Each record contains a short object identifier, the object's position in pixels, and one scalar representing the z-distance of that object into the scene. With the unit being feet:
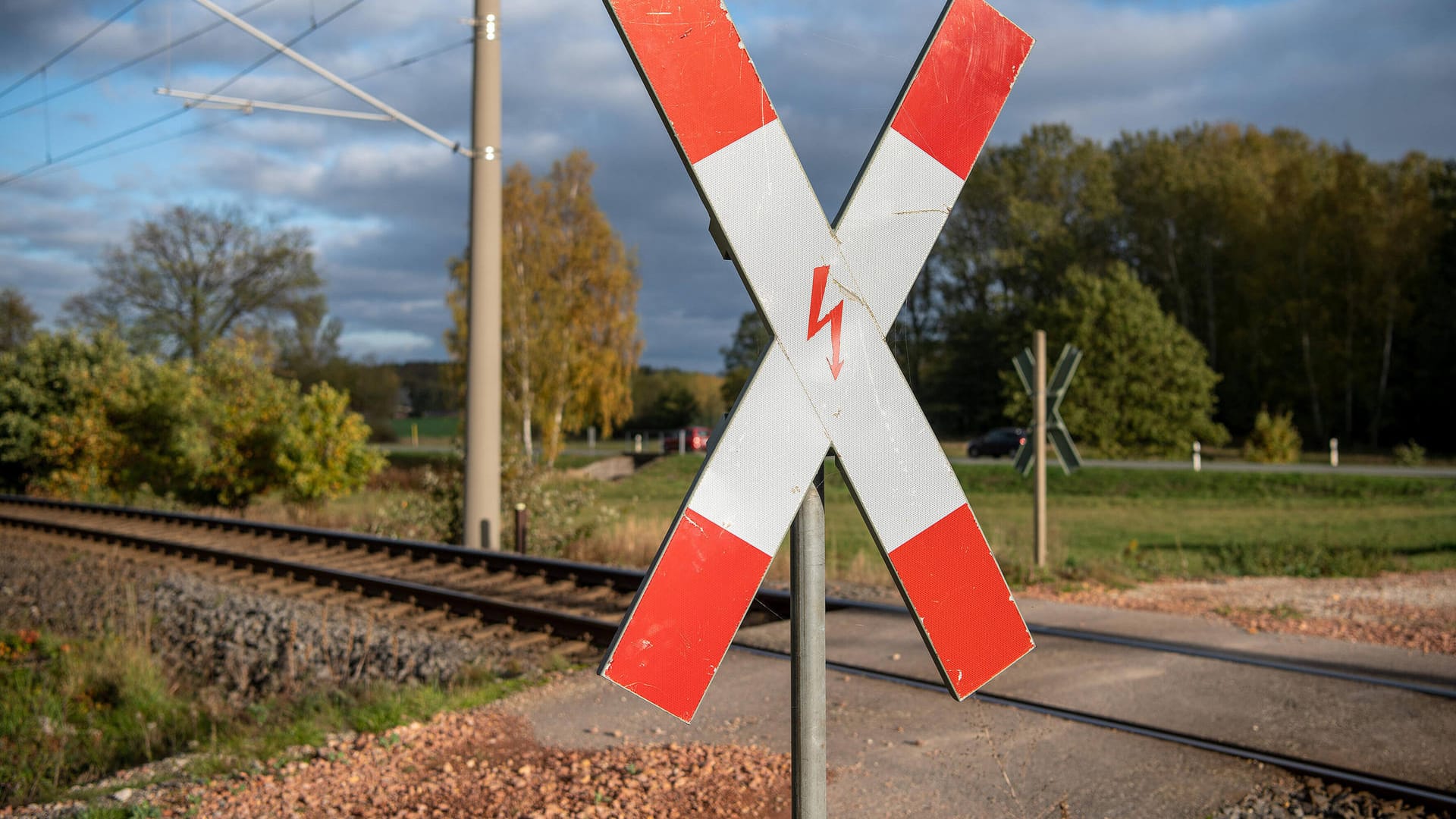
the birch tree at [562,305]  106.22
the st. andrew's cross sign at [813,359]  5.55
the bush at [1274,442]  113.29
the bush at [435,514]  48.44
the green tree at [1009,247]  169.68
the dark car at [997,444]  137.80
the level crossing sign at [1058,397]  38.42
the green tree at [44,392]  86.48
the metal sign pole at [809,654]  6.17
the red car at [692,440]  108.84
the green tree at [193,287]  148.15
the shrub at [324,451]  63.98
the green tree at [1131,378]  137.80
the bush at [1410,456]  105.50
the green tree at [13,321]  169.17
